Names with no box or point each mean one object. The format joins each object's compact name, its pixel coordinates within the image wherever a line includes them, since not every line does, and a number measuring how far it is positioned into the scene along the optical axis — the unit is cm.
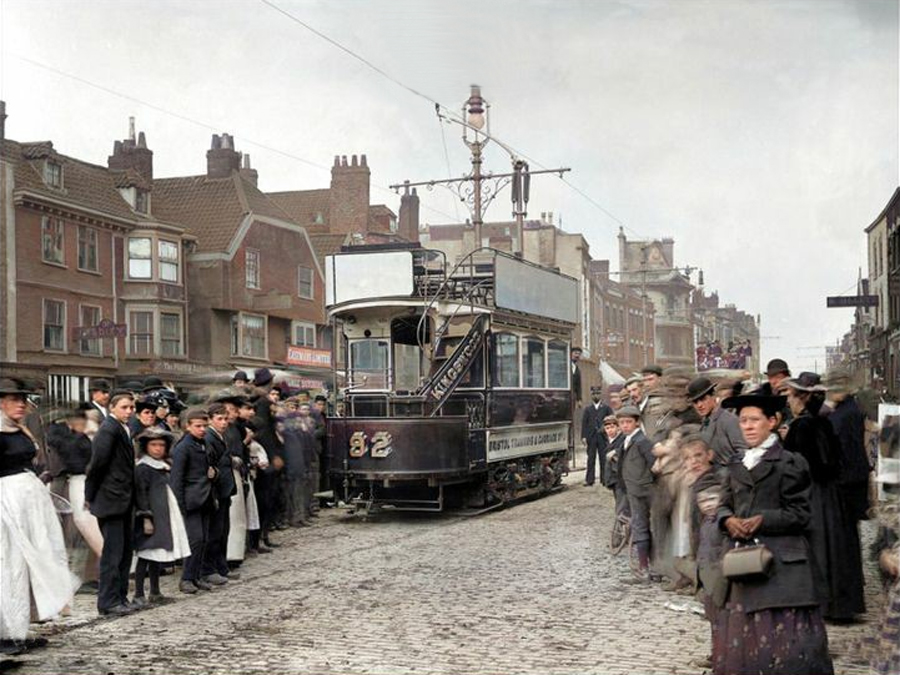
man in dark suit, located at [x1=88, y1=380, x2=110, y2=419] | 1060
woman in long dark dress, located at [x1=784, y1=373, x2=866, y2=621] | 764
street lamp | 2397
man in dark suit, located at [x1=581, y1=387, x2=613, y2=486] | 1945
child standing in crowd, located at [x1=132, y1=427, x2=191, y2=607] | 885
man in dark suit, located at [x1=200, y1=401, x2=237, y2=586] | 985
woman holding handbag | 548
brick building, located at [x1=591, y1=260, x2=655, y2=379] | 5859
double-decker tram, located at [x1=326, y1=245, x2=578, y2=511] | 1434
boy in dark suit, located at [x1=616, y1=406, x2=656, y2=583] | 984
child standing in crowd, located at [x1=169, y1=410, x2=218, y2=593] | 941
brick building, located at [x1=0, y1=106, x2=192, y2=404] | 2245
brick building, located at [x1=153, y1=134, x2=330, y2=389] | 3225
